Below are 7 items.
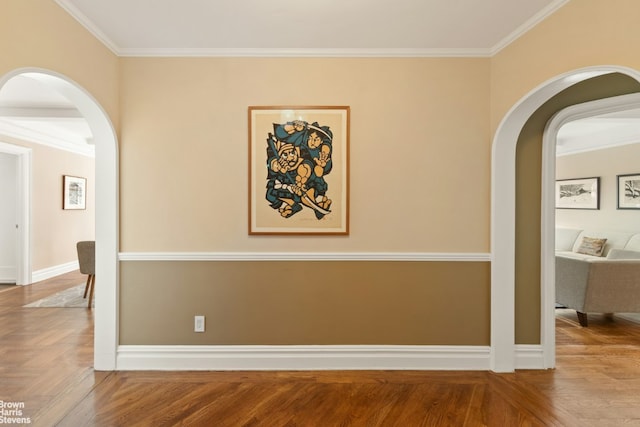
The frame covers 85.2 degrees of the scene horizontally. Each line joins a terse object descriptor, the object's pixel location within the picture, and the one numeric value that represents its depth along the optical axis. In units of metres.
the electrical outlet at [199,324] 2.82
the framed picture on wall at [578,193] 6.07
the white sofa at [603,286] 3.84
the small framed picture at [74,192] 6.55
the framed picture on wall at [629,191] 5.35
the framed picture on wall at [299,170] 2.80
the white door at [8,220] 5.71
